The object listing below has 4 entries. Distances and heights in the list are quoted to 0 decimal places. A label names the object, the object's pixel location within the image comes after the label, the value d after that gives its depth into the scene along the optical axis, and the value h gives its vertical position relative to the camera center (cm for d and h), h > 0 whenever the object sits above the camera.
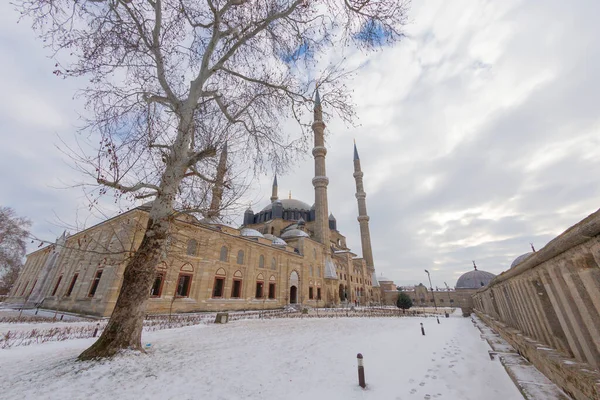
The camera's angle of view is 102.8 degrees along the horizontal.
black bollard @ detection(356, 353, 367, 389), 412 -107
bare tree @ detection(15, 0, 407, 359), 497 +449
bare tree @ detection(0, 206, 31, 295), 2302 +603
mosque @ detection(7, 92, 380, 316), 1556 +291
